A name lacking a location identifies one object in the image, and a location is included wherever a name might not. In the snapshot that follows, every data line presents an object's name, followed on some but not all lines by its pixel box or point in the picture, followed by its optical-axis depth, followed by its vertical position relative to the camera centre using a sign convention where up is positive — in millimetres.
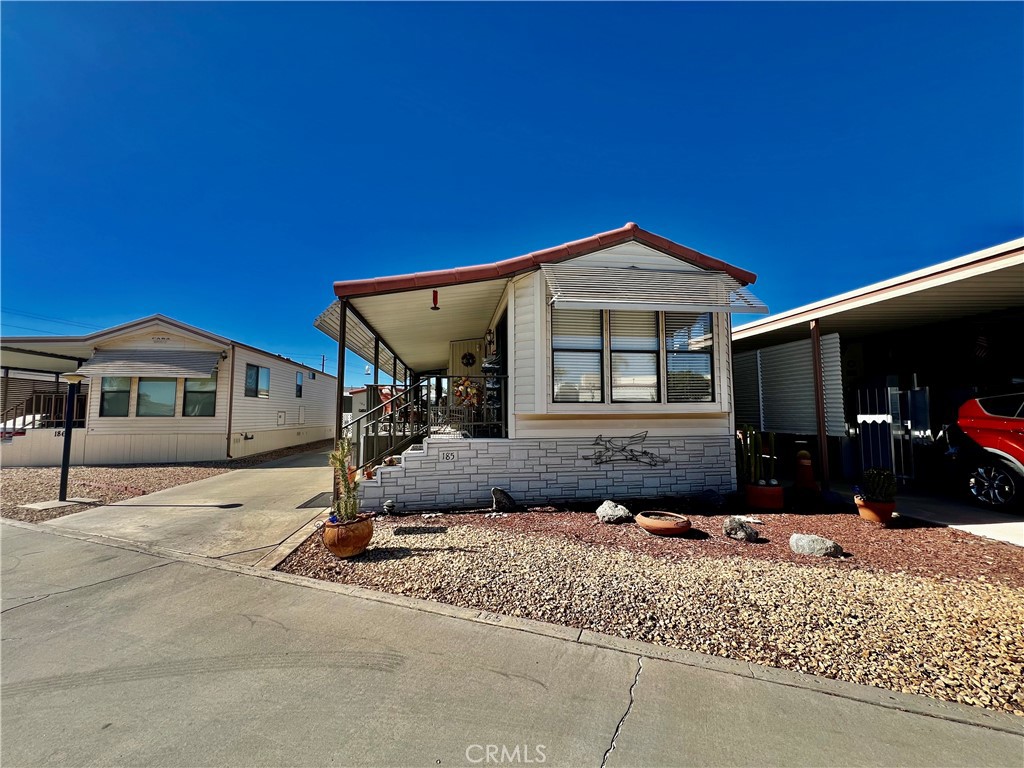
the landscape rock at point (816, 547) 4387 -1254
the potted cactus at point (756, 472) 6418 -806
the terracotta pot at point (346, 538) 4473 -1186
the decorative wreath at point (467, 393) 7305 +463
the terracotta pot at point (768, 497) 6402 -1096
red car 5875 -379
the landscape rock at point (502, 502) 6324 -1156
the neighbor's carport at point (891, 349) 6289 +1372
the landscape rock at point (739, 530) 4941 -1232
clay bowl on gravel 5027 -1185
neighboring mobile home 12750 +647
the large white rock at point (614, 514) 5703 -1202
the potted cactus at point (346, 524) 4484 -1058
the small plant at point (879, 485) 5477 -797
